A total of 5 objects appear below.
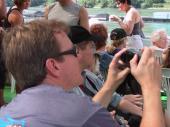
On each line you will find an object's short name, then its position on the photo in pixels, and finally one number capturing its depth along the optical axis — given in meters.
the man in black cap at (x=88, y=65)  1.83
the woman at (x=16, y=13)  4.70
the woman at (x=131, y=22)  5.21
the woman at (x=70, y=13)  3.81
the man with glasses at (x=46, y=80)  1.13
